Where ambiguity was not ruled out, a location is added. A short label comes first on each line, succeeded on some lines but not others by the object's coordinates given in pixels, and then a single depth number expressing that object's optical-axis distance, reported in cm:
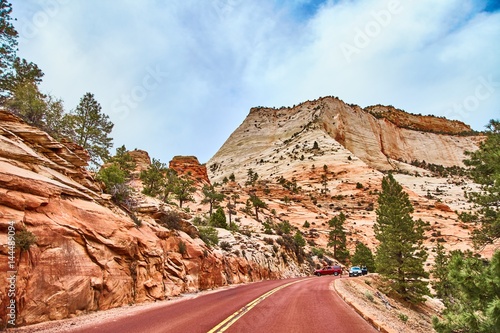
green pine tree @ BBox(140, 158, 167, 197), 3739
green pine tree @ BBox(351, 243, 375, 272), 4578
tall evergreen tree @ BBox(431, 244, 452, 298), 3036
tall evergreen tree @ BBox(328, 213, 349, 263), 5366
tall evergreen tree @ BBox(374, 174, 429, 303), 2473
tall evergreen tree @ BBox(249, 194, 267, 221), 5651
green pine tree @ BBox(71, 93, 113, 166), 2900
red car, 3510
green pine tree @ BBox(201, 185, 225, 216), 4934
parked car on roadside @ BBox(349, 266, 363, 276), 3236
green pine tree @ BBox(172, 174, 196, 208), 4518
